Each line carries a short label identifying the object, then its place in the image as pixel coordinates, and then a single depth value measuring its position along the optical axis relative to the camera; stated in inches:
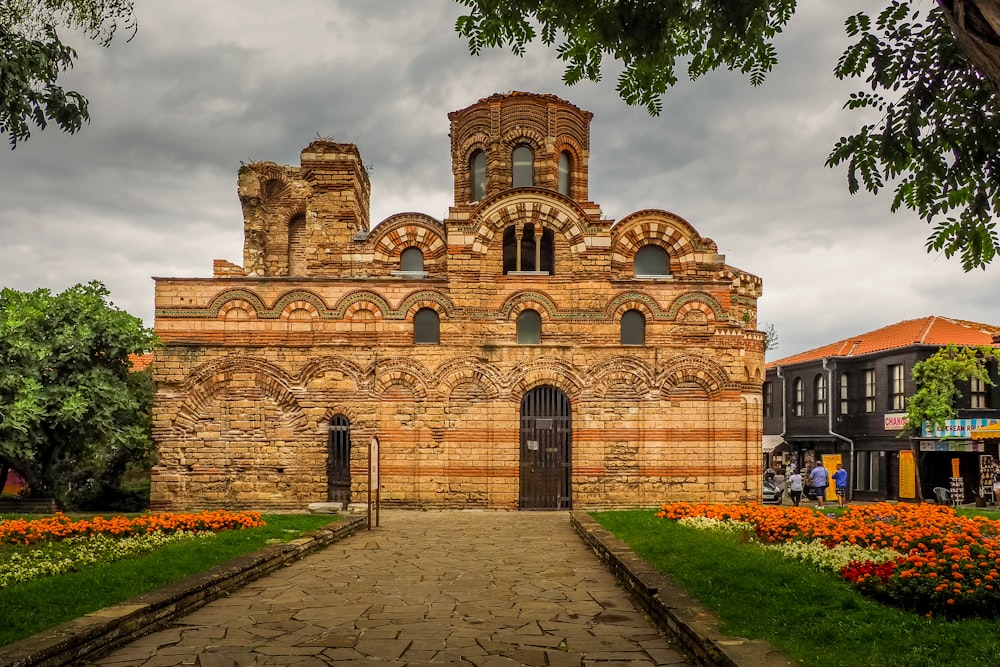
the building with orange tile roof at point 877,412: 1117.1
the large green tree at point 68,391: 696.4
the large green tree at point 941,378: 984.3
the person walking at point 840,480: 924.9
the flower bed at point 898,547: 280.5
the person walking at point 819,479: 868.0
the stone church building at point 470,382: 780.6
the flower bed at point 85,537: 386.9
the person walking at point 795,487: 927.7
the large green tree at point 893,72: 220.4
